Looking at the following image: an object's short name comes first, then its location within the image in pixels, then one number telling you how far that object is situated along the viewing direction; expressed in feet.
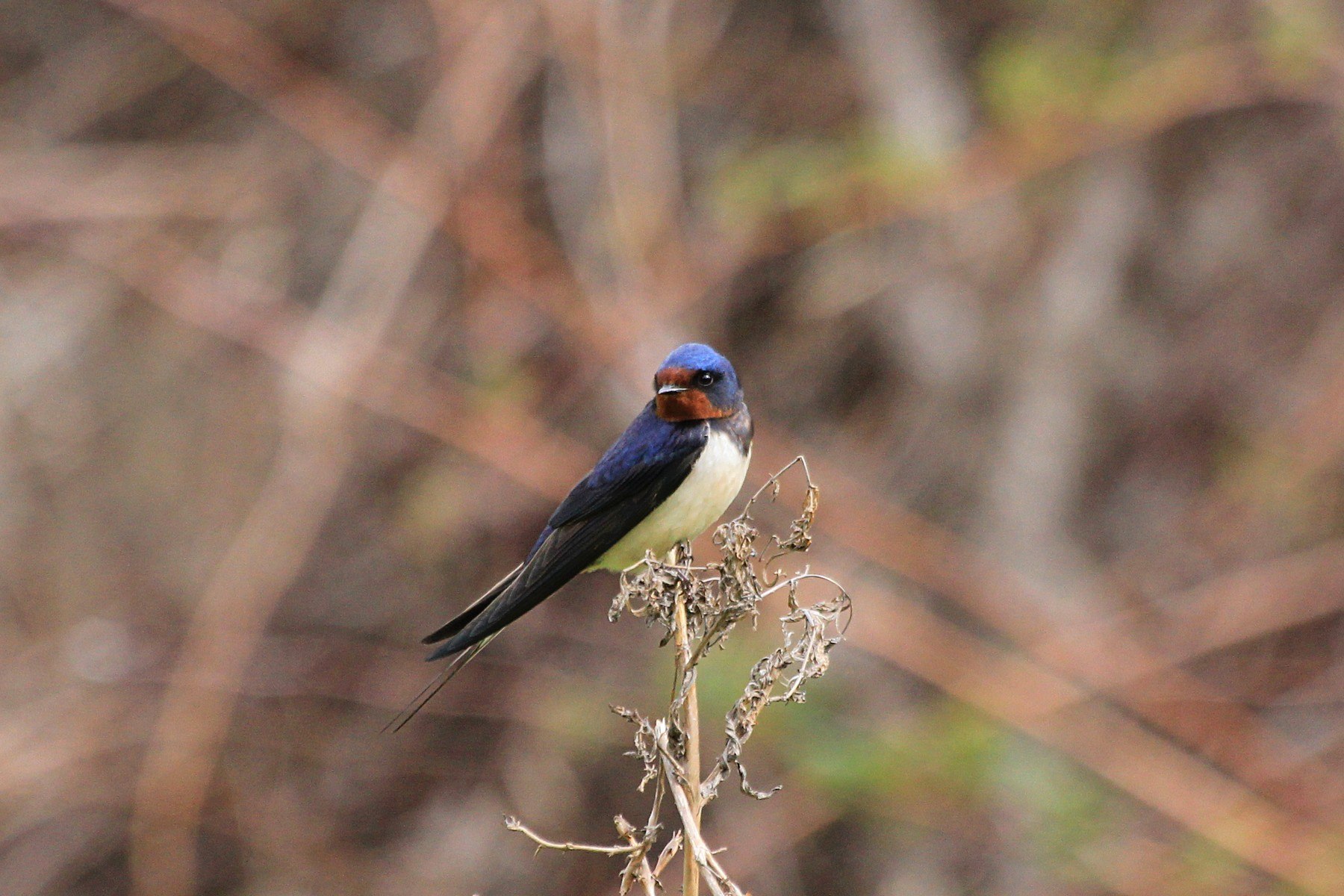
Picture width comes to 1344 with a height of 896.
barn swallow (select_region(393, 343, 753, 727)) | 15.40
